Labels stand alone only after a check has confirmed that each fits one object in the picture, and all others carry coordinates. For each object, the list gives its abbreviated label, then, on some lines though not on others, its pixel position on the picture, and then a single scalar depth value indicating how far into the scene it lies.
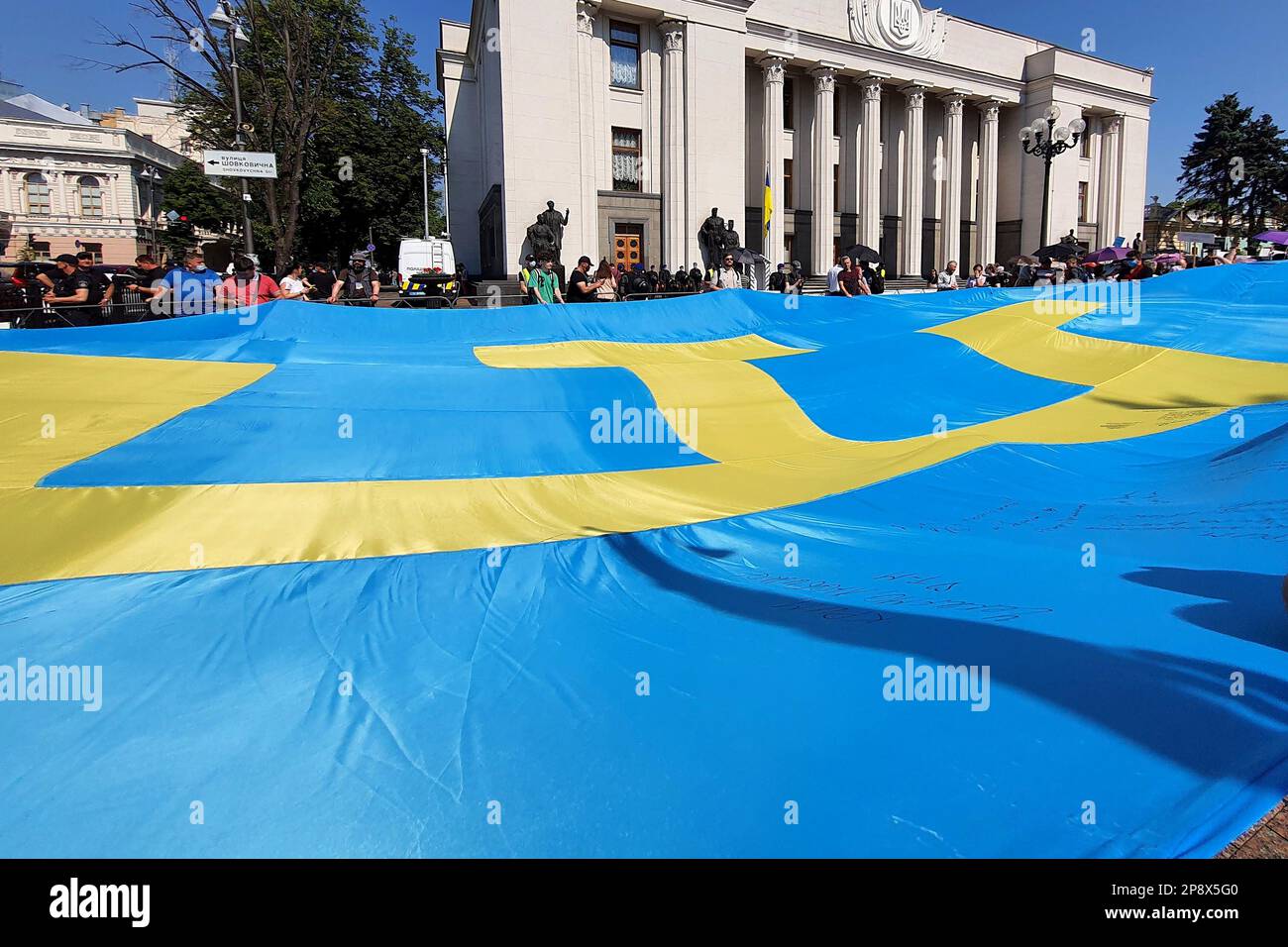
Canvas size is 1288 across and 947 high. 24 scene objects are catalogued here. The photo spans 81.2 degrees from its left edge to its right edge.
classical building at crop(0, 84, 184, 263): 52.28
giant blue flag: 1.97
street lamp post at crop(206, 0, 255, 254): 16.16
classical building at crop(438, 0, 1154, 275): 24.78
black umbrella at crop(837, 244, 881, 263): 21.98
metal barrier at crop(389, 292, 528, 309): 17.60
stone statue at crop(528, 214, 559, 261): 23.89
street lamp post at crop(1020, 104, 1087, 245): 20.28
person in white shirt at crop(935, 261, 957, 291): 17.56
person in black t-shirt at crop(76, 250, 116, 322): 11.39
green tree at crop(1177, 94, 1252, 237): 51.53
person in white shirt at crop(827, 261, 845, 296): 14.73
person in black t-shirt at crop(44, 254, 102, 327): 10.55
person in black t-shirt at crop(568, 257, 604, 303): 11.48
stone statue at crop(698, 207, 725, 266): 26.11
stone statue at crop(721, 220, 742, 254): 26.00
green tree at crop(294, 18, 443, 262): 38.06
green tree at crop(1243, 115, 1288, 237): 50.69
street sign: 14.42
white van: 23.75
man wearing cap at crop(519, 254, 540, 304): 12.98
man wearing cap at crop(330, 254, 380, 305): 14.47
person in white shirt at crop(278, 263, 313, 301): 12.42
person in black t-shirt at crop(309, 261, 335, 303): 13.26
